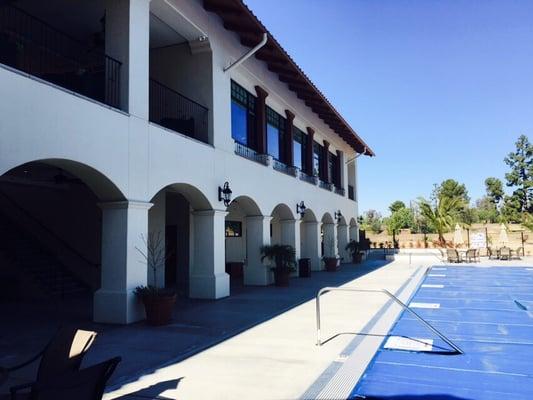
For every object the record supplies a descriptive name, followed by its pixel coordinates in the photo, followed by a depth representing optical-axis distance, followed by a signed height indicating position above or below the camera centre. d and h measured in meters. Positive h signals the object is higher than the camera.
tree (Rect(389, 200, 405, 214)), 65.44 +3.81
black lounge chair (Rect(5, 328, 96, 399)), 3.99 -1.07
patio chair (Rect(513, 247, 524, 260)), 28.98 -1.91
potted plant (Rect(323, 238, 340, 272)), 21.03 -1.51
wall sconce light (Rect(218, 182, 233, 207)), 12.12 +1.14
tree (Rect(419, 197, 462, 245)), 36.56 +1.24
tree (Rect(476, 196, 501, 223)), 58.62 +2.17
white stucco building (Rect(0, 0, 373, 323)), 7.69 +2.08
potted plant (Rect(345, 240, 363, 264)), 26.42 -1.20
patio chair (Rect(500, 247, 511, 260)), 27.68 -1.57
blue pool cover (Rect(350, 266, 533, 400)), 4.93 -1.83
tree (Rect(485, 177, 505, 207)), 55.19 +4.99
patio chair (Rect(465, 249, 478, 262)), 27.38 -1.66
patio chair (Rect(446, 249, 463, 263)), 26.39 -1.62
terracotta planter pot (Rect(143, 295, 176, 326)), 8.43 -1.43
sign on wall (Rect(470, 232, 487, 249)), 29.69 -0.84
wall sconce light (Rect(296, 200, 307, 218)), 18.12 +1.00
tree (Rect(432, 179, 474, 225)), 57.25 +5.20
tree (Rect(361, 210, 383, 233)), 59.06 +1.47
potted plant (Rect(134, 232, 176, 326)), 8.44 -1.31
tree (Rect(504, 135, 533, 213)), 51.09 +6.47
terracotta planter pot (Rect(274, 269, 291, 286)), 14.91 -1.51
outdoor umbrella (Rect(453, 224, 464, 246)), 30.87 -0.41
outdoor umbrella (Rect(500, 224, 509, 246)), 31.00 -0.55
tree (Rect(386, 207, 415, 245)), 53.71 +1.48
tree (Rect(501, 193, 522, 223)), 50.36 +2.34
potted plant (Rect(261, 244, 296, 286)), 14.90 -0.88
